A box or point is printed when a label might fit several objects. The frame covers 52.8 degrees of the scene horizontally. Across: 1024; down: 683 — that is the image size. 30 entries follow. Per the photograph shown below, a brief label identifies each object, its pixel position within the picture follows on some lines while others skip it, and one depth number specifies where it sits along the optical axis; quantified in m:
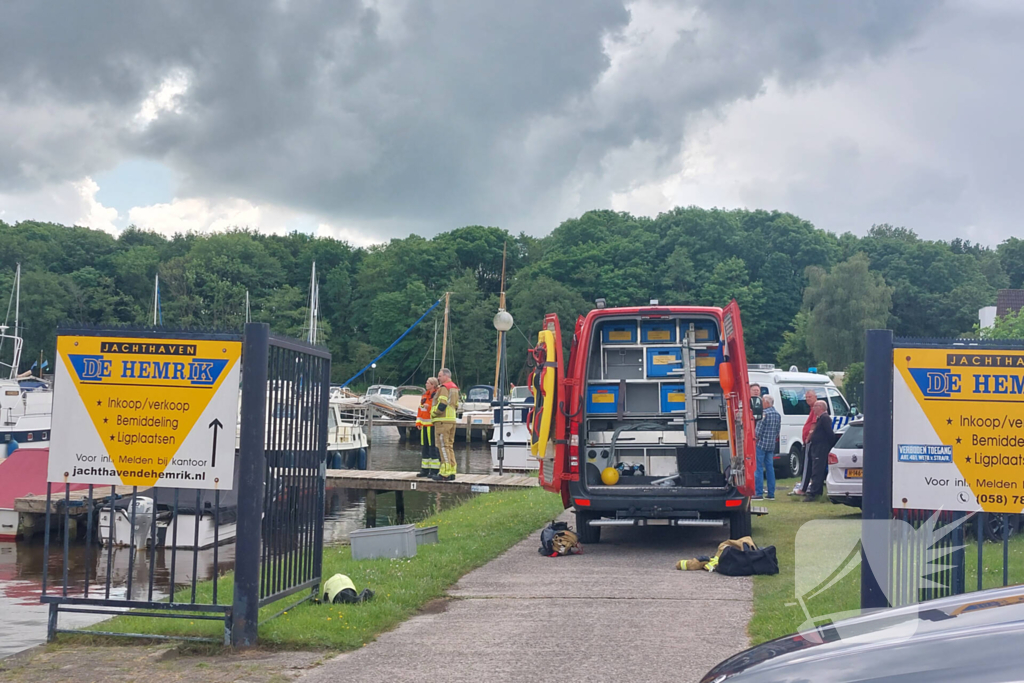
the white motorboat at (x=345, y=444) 32.44
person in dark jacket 16.23
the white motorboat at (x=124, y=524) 17.42
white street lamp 22.07
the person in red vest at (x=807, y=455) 16.77
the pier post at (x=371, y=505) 22.66
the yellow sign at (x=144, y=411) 6.91
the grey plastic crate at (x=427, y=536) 11.76
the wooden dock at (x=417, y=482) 20.80
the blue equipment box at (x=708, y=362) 12.23
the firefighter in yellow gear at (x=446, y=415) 19.20
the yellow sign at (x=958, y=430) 5.74
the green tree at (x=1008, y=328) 38.22
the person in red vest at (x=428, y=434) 19.89
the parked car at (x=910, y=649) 2.75
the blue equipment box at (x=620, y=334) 12.38
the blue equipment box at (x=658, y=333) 12.32
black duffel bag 9.70
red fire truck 11.25
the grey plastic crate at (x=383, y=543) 10.89
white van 21.94
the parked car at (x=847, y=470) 13.84
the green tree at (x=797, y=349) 71.81
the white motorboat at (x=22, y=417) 32.81
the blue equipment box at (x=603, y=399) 12.48
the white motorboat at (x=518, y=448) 28.97
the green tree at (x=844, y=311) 67.25
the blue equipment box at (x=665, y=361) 12.37
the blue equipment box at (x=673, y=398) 12.49
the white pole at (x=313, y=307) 59.84
